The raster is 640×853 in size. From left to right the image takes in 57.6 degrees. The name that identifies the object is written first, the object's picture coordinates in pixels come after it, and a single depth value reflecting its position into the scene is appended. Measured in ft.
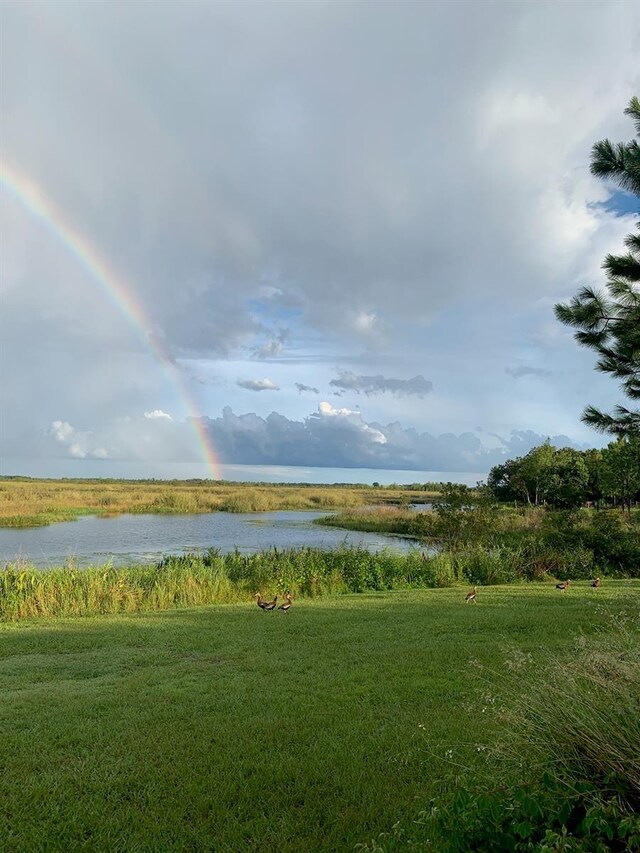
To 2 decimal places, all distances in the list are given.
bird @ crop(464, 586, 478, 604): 29.81
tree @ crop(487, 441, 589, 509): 116.67
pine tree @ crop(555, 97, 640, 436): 26.99
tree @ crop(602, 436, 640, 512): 87.35
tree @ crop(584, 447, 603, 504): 124.18
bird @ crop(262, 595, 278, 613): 28.17
